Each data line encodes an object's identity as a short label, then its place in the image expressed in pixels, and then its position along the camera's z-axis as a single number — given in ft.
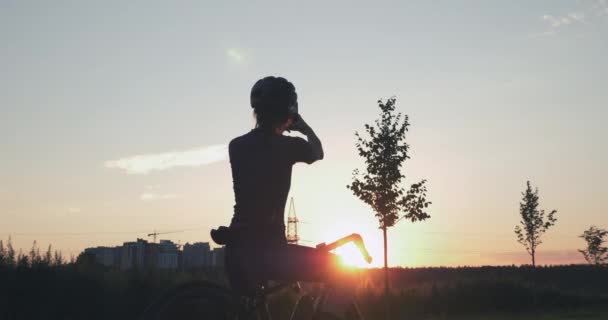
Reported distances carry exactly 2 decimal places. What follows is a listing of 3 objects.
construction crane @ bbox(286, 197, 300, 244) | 274.16
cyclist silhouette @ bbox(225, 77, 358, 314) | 11.14
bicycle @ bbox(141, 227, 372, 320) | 10.66
